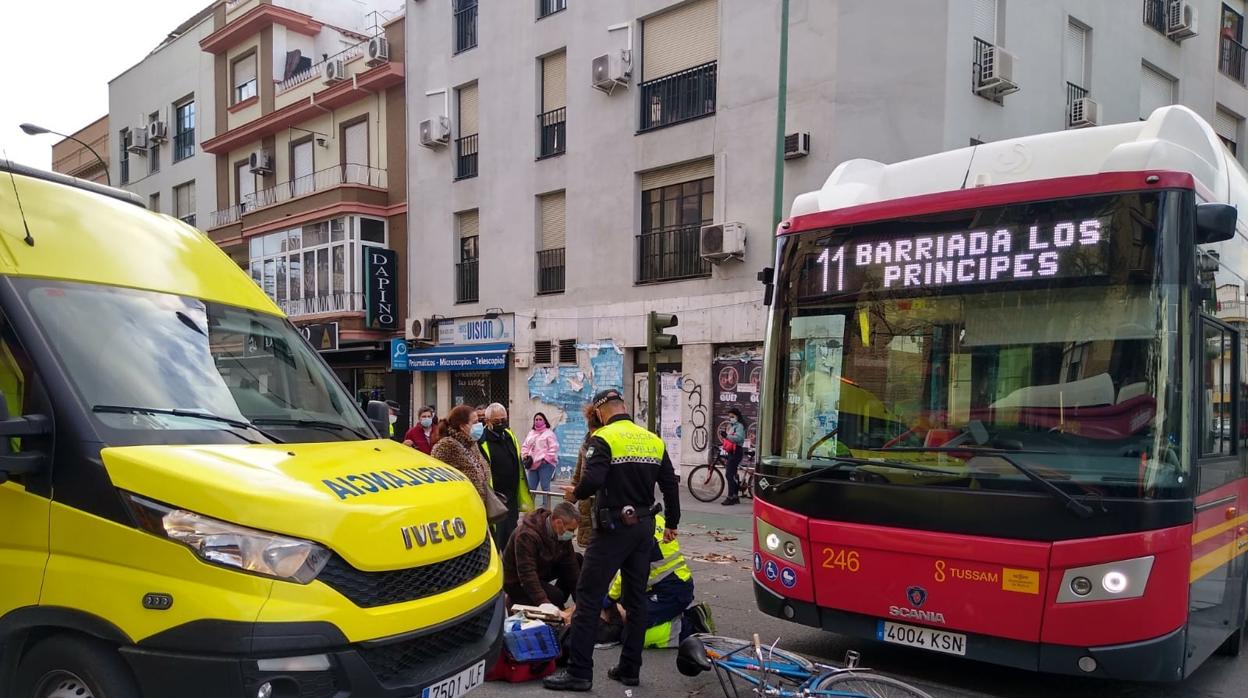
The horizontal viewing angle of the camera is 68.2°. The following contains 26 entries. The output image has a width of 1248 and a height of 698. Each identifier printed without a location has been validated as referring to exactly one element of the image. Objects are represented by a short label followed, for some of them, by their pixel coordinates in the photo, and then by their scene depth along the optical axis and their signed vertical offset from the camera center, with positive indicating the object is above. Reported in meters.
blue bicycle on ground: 4.27 -1.76
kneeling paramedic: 6.36 -1.92
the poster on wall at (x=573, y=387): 19.36 -1.54
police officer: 5.30 -1.28
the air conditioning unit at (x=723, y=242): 16.66 +1.38
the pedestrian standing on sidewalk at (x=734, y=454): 15.41 -2.28
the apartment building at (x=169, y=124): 32.03 +7.10
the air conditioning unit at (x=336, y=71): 25.53 +6.82
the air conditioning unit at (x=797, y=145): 15.95 +3.00
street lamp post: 21.80 +4.49
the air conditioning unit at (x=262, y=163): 28.33 +4.74
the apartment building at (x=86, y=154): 38.41 +7.10
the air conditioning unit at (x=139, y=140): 35.00 +6.72
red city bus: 4.59 -0.50
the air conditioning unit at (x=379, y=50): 24.56 +7.13
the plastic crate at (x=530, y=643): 5.57 -1.99
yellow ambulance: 3.33 -0.79
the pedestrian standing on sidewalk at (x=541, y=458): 13.27 -2.04
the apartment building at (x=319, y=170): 24.83 +4.39
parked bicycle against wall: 15.94 -2.85
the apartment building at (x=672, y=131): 15.96 +3.68
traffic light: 11.77 -0.20
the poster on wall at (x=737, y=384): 16.75 -1.22
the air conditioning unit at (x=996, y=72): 16.27 +4.36
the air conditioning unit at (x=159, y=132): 33.78 +6.80
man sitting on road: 6.39 -1.72
